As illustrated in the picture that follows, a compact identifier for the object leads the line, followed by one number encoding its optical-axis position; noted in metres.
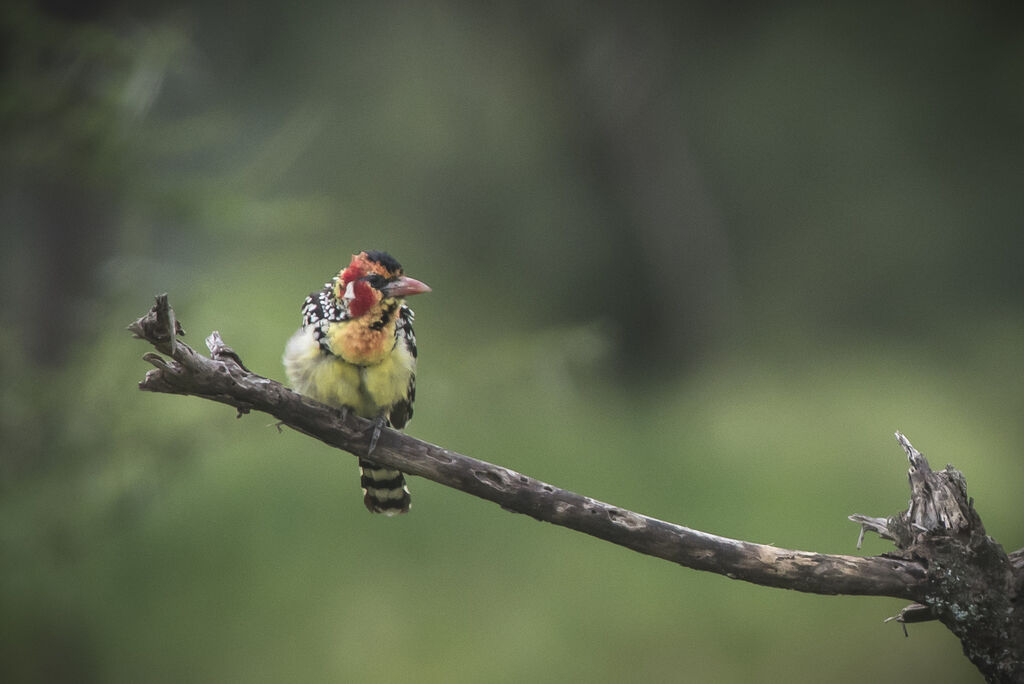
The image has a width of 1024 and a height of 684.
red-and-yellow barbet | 8.75
